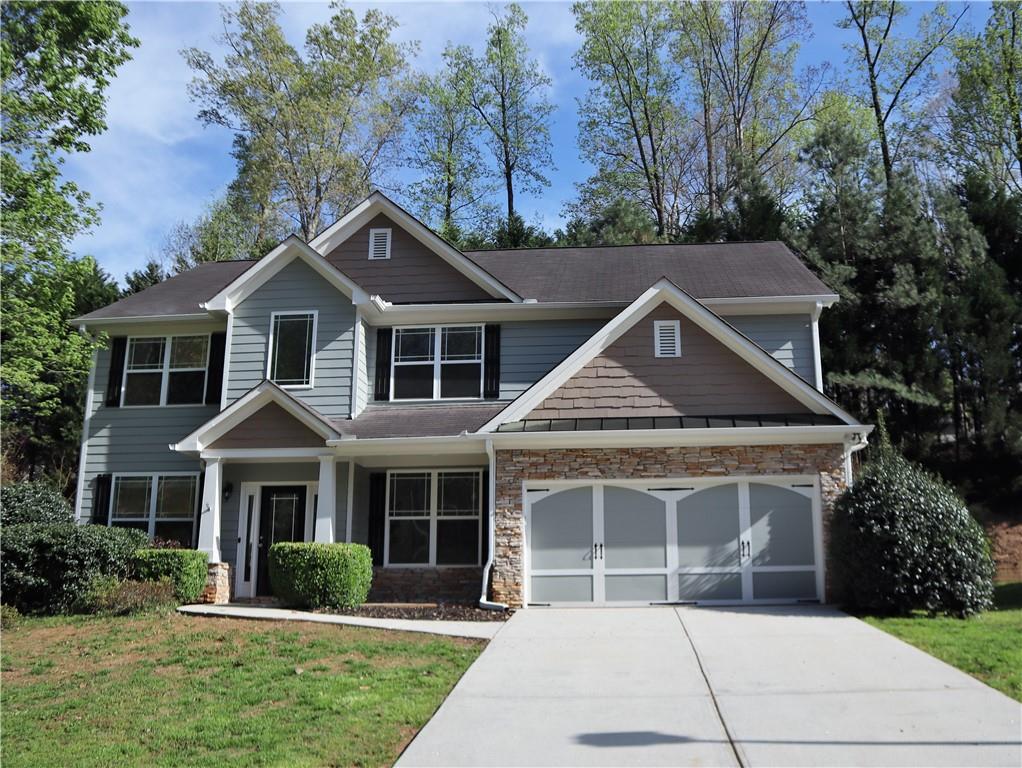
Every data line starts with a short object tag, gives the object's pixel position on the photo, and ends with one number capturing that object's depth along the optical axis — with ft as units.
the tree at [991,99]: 79.97
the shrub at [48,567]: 41.78
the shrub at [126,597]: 40.01
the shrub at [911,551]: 34.37
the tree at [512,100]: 103.50
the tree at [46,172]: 48.98
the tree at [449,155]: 101.30
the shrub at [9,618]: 38.34
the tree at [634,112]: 98.73
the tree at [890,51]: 88.69
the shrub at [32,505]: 49.16
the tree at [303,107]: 92.94
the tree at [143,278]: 86.79
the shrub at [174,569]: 42.34
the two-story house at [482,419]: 41.16
